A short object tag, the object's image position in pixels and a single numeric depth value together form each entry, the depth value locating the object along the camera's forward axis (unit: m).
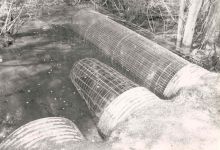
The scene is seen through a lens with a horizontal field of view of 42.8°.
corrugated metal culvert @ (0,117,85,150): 4.75
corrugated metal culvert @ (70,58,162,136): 5.90
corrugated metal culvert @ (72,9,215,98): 7.34
